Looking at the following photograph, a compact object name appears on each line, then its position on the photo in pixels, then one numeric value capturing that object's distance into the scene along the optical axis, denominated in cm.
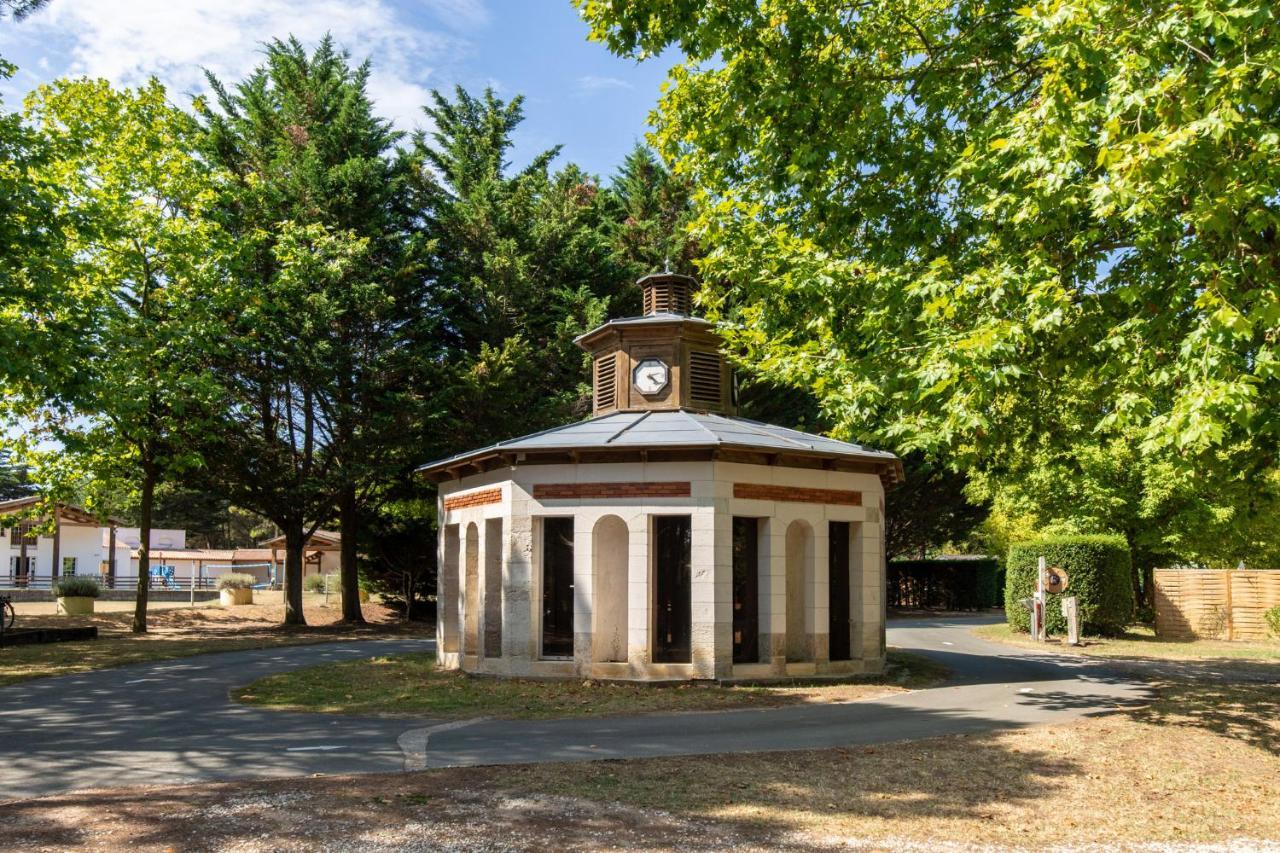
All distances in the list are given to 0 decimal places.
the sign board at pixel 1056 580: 2523
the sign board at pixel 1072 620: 2391
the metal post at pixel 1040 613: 2476
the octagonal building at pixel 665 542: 1564
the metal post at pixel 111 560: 5722
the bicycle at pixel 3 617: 2311
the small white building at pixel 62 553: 5616
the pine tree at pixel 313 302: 2822
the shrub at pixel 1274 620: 2442
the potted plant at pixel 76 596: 3256
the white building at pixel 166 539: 6444
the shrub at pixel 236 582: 3931
